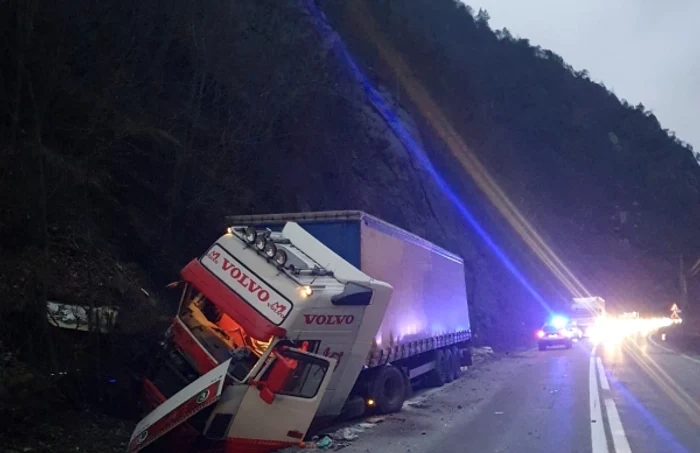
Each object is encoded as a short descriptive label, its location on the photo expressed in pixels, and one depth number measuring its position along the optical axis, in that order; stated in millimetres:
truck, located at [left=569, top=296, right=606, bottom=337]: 44844
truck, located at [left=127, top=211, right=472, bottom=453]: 8398
